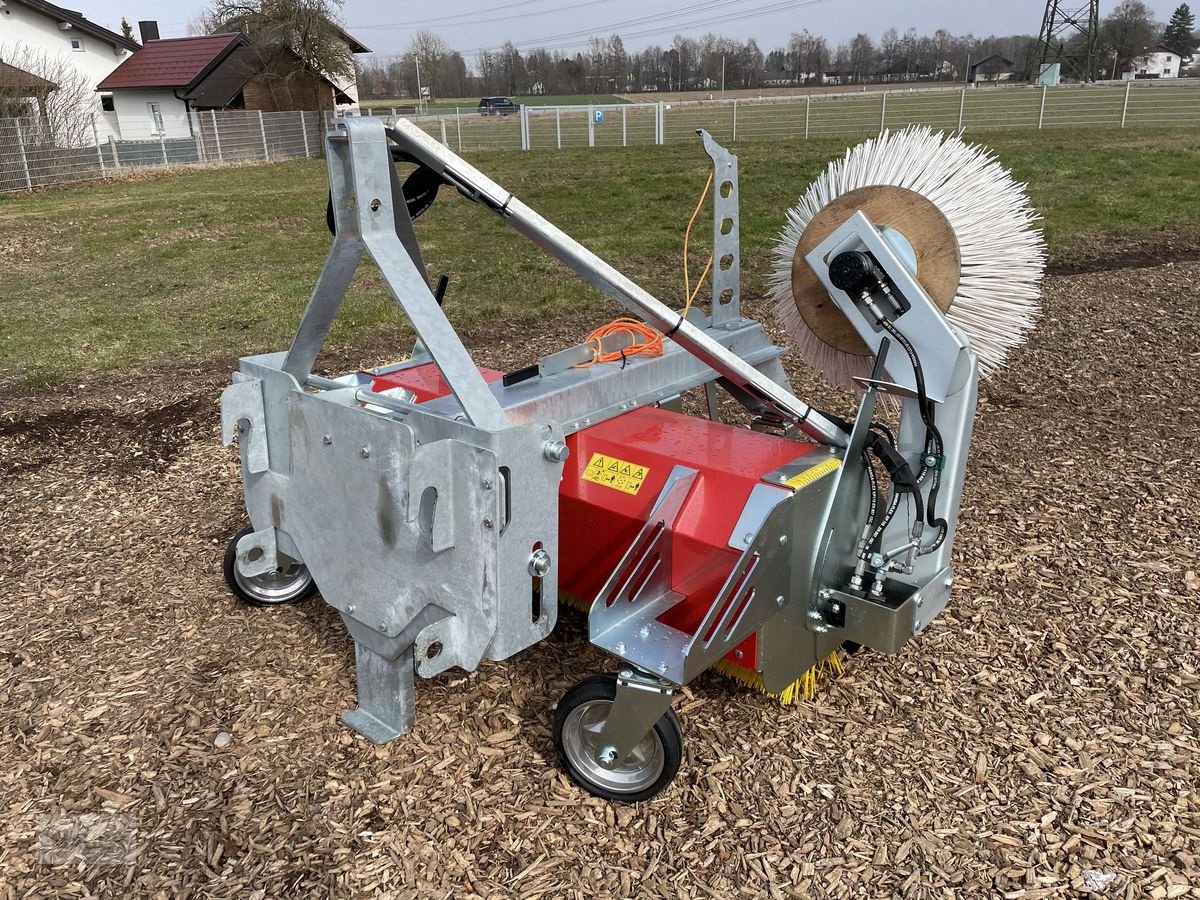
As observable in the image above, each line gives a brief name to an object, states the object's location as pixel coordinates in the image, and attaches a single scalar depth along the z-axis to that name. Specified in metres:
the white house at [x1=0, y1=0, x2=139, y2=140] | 37.59
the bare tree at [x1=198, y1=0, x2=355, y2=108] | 30.66
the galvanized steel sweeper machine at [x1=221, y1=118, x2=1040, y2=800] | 2.34
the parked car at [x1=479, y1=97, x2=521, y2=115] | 49.10
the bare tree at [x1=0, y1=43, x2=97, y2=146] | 21.88
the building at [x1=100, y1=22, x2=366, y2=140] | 35.91
